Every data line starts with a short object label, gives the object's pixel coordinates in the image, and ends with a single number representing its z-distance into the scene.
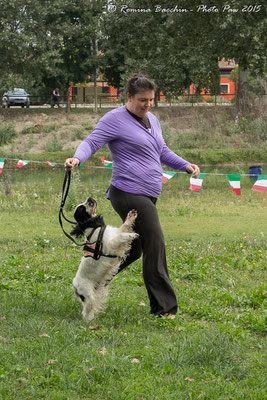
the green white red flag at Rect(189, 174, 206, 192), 14.38
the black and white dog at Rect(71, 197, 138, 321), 6.16
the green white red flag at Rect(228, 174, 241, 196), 13.38
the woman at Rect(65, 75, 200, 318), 6.22
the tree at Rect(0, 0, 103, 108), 38.22
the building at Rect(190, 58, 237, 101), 66.38
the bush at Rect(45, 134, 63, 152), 32.66
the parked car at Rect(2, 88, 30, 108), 44.62
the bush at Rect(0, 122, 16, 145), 34.34
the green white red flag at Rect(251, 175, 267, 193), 13.02
